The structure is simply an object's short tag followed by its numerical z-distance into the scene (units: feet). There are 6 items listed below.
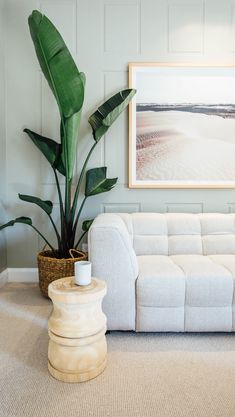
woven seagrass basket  8.04
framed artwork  9.33
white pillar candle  5.23
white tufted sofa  6.19
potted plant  7.41
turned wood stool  4.93
